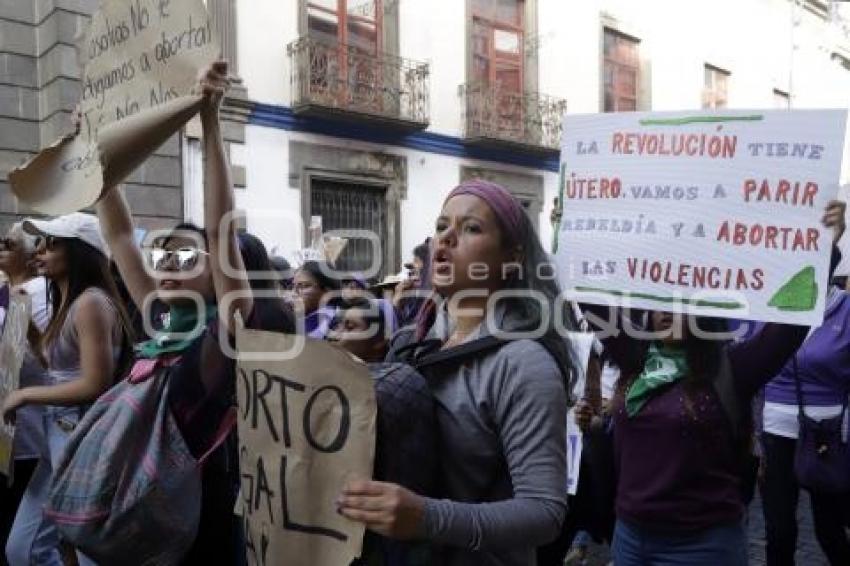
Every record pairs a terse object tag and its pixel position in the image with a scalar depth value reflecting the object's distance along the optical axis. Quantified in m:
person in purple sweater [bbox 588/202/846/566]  2.30
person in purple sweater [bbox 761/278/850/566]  3.65
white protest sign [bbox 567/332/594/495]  3.40
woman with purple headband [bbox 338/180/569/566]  1.39
